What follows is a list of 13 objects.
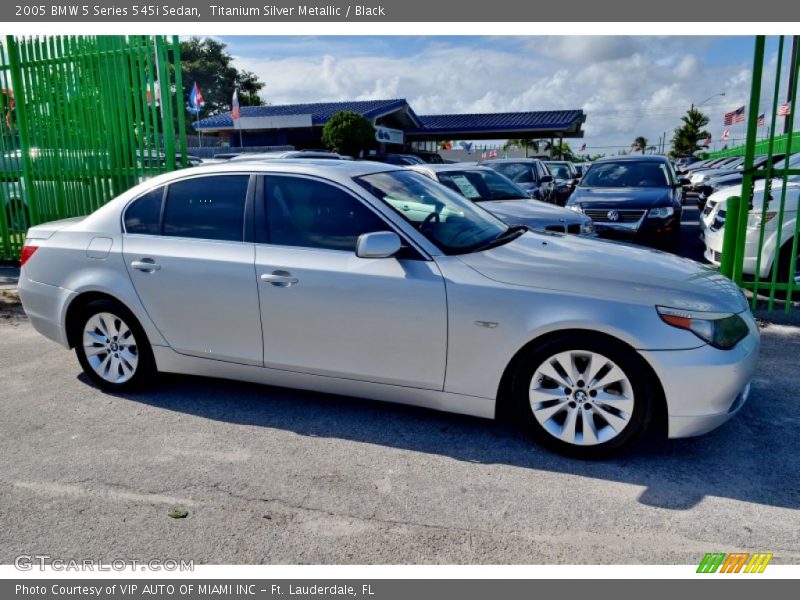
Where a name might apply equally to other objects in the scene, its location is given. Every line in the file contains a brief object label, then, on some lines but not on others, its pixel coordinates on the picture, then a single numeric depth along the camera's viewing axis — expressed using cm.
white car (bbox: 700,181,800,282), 691
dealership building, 3275
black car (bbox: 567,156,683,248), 1012
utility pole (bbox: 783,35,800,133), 633
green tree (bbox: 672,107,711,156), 8119
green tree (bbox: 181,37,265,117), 5909
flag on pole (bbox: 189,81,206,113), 3139
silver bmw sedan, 352
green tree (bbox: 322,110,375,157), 2902
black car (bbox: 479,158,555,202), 1273
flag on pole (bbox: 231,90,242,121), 2986
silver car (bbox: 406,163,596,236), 834
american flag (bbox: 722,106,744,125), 3897
